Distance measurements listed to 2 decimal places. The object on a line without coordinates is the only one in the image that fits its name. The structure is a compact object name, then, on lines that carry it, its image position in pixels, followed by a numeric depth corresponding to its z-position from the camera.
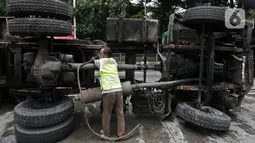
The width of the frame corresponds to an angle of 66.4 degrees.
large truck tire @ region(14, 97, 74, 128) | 3.06
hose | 3.21
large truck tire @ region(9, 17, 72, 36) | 3.05
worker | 3.29
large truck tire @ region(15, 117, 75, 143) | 3.02
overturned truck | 3.15
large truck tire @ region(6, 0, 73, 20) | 3.05
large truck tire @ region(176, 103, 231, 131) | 3.42
